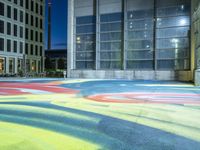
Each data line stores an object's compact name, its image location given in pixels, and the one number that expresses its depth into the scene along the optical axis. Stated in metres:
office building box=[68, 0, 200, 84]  20.14
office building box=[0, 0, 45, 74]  33.22
